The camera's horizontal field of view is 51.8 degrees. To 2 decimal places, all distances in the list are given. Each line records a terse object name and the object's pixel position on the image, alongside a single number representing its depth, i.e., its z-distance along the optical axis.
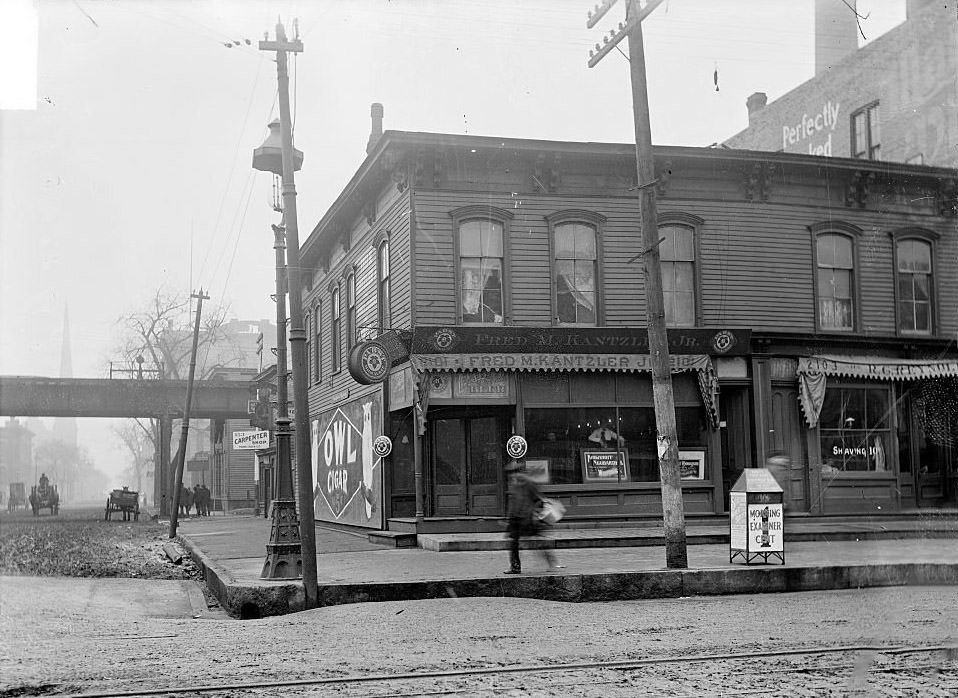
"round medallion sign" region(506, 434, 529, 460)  19.06
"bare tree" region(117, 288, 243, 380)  63.94
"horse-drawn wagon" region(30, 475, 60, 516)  49.69
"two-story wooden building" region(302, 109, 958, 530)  19.34
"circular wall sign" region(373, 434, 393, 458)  19.94
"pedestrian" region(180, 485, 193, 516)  51.47
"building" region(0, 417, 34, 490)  103.56
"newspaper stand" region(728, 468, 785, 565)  13.59
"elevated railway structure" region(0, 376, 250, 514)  44.81
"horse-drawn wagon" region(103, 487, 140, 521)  42.56
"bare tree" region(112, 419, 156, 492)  93.51
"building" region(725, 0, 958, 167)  27.22
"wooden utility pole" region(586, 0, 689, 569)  13.32
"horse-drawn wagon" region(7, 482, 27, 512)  71.91
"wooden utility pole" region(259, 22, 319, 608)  11.71
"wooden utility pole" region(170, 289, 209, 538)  27.88
